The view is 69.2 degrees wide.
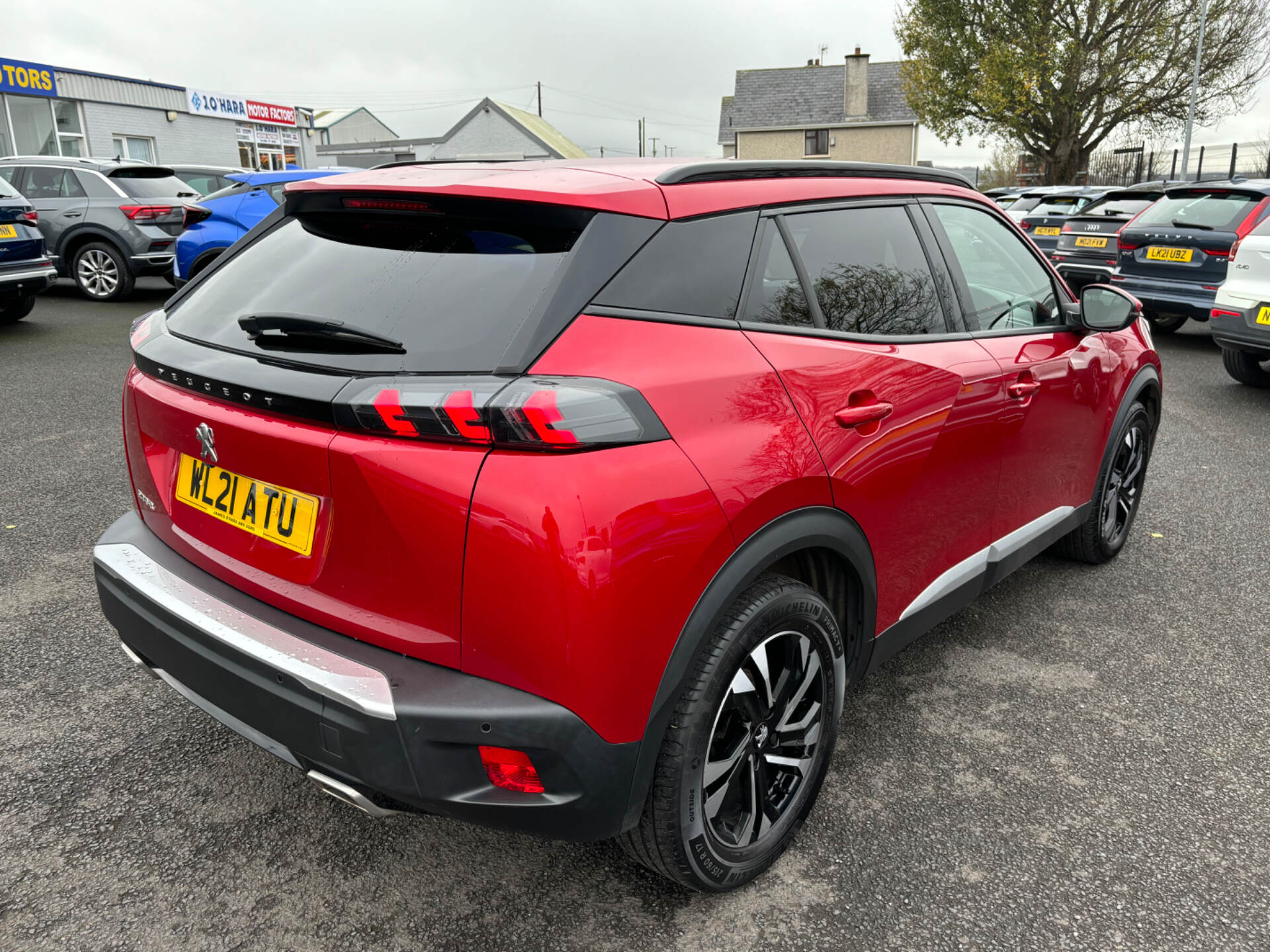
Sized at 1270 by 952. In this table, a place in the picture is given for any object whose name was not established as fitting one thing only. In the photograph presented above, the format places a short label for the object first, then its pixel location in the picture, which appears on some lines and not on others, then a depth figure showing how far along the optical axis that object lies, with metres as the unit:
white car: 6.79
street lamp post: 26.91
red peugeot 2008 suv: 1.65
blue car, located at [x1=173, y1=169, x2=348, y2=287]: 10.38
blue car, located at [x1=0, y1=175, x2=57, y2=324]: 8.97
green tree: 29.30
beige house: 50.75
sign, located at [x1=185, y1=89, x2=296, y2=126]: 28.58
